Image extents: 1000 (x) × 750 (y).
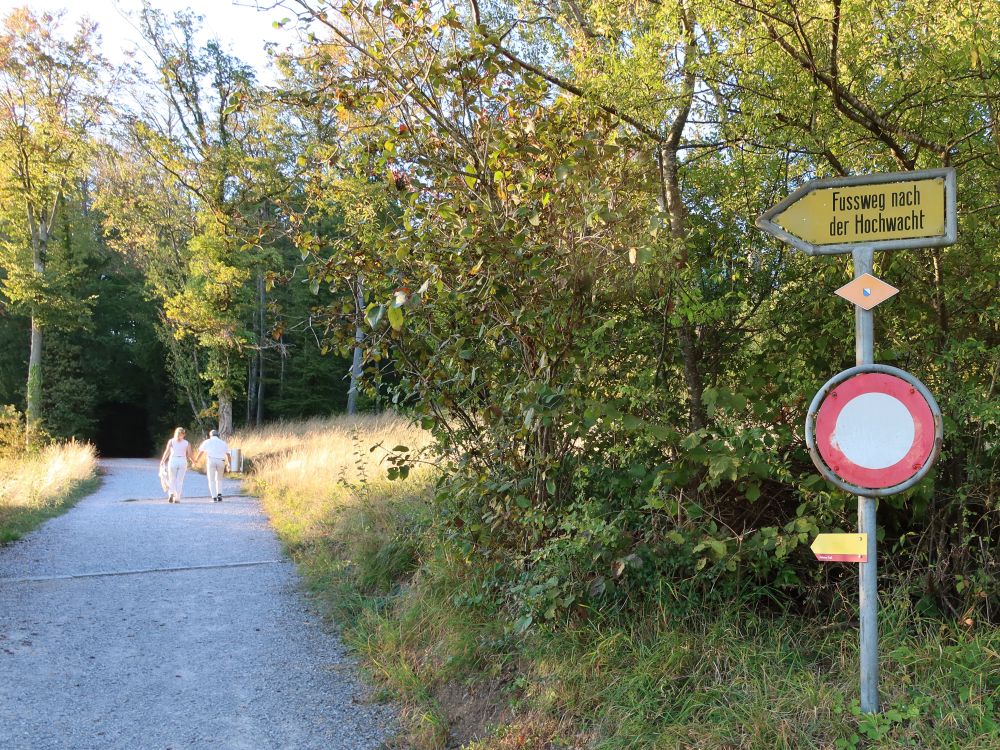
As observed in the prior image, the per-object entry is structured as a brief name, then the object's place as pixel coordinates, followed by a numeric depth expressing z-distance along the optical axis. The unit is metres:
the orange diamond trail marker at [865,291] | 2.92
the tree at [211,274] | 24.56
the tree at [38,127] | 23.02
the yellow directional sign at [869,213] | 3.00
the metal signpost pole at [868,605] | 2.93
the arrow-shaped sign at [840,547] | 2.92
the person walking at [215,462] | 15.31
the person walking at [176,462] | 15.09
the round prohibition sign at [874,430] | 2.82
